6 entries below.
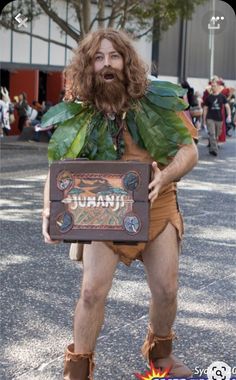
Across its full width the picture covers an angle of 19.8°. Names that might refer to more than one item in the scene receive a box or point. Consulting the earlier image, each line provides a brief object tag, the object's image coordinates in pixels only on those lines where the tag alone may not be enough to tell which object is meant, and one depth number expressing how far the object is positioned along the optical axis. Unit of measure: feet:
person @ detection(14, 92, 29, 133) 70.79
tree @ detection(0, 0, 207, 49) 61.11
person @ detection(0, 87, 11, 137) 64.90
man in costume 10.84
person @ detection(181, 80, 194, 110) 59.28
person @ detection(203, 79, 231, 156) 52.60
